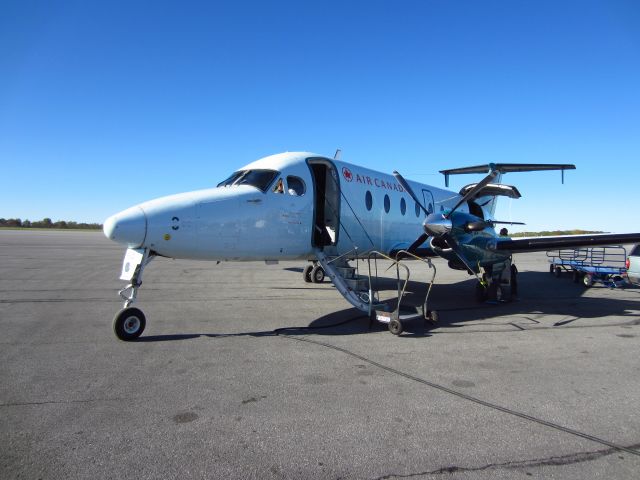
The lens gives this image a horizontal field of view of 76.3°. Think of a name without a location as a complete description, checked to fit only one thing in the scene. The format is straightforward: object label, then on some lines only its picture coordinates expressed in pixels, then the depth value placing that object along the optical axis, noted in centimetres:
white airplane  738
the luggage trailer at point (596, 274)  1734
